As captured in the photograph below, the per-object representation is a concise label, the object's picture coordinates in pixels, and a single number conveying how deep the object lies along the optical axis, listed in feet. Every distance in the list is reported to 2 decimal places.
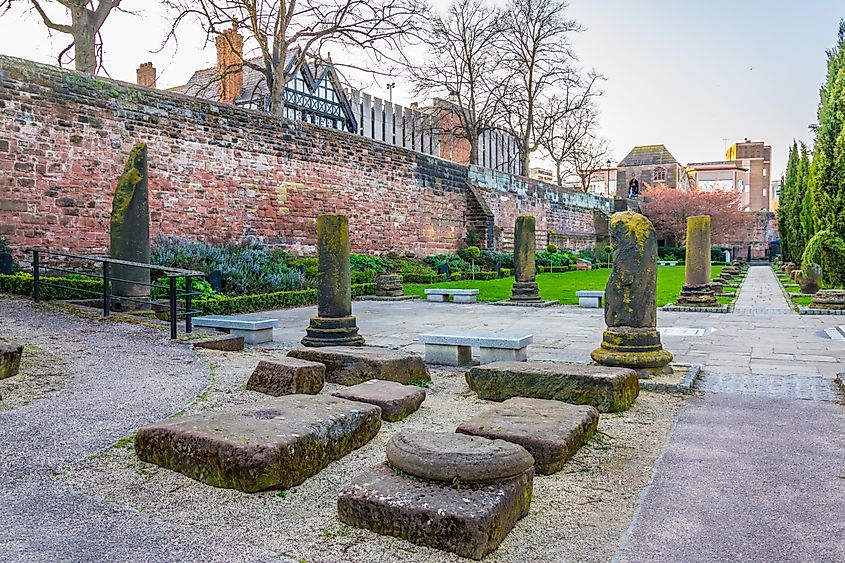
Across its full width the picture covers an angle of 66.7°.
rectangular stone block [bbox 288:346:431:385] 17.87
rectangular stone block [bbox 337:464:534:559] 8.11
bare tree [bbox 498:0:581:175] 106.19
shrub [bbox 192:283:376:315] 34.24
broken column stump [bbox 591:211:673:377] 19.04
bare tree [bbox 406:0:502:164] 100.73
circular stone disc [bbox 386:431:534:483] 8.87
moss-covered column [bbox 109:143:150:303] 29.48
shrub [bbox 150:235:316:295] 41.16
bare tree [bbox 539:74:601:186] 128.67
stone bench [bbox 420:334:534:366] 20.75
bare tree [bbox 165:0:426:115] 63.05
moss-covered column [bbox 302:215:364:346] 24.14
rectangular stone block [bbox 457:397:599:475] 11.25
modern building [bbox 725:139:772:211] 244.63
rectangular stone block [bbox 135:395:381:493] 10.00
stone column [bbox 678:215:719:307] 40.29
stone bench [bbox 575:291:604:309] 41.35
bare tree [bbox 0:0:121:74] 56.44
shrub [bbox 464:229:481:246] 80.18
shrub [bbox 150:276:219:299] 34.24
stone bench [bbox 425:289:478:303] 45.11
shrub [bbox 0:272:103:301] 31.63
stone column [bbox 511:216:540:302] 44.27
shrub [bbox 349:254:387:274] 58.63
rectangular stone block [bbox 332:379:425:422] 14.42
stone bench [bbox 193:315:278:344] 25.46
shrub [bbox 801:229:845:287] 42.37
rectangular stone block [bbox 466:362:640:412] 15.53
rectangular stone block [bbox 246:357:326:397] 16.26
